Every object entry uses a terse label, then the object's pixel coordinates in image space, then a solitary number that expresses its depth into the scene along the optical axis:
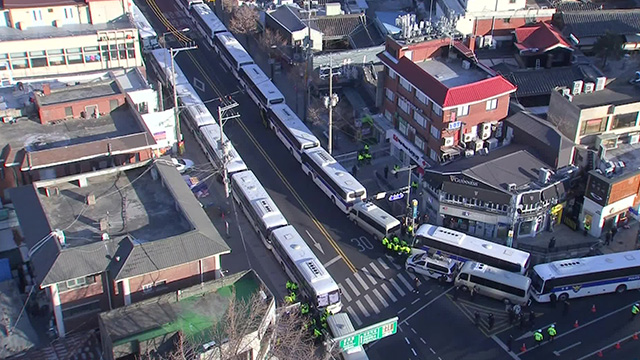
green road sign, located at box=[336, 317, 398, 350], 48.00
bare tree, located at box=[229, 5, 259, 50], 91.06
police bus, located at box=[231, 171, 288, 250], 60.66
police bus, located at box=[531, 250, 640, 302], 55.69
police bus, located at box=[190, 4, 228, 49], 93.31
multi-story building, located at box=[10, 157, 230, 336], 44.22
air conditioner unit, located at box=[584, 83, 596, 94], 69.69
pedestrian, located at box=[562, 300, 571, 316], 55.10
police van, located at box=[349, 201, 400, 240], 61.44
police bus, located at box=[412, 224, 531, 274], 57.09
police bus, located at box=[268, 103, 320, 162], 70.69
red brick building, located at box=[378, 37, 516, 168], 66.88
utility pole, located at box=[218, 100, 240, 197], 63.59
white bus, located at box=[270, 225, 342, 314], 53.38
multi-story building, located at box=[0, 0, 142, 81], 72.81
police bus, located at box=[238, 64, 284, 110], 77.75
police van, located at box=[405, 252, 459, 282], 57.88
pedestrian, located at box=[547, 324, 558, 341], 52.25
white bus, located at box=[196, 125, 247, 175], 67.56
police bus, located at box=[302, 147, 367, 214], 64.50
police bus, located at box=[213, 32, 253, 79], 86.00
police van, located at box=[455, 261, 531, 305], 55.34
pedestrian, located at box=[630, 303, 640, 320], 54.69
